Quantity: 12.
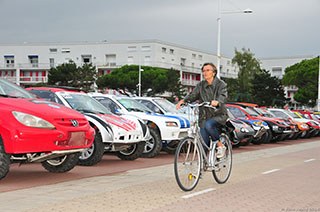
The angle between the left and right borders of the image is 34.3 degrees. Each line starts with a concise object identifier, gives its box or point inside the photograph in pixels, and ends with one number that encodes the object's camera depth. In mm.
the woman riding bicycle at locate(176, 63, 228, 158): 7773
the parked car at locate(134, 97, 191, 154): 13828
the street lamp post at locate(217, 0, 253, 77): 29625
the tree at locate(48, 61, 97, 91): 68188
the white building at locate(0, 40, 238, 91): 85812
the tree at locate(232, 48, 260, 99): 79562
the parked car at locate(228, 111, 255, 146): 16697
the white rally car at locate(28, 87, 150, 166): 10492
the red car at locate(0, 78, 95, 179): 7457
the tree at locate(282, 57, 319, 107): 68125
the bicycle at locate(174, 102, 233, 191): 7066
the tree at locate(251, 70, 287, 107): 74438
